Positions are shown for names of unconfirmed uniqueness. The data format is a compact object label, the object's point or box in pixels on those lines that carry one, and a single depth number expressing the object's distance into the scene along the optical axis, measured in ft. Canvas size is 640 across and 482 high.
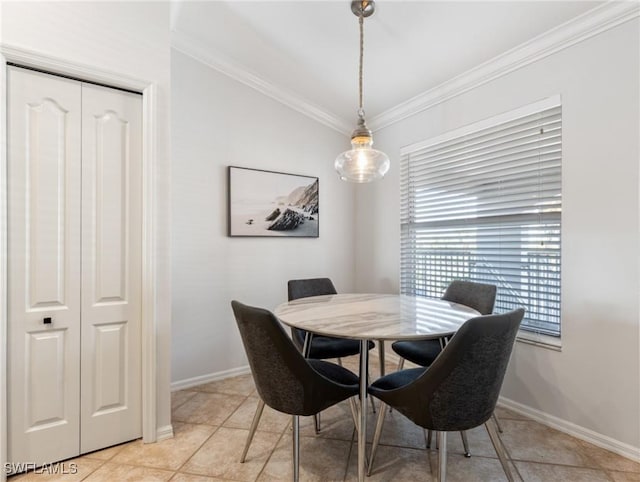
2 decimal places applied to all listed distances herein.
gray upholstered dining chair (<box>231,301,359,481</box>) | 4.63
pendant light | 6.75
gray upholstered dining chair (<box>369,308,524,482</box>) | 4.19
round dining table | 4.91
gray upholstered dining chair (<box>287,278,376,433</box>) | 7.57
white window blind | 7.43
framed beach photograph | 9.94
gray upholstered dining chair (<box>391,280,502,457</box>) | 7.20
